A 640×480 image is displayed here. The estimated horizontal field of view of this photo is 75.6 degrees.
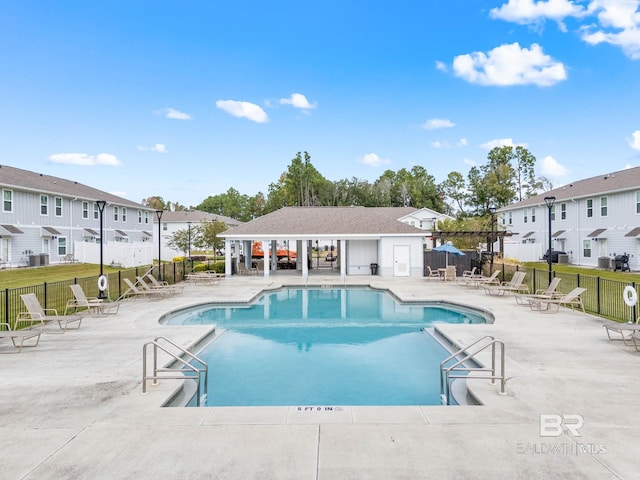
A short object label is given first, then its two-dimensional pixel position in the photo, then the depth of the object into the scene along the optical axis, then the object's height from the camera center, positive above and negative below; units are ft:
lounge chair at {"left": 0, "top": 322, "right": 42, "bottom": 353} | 28.12 -5.95
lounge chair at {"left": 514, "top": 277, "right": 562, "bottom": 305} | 45.58 -5.55
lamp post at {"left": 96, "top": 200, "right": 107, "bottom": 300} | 48.18 -4.14
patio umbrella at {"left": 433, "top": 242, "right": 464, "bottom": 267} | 83.46 -0.76
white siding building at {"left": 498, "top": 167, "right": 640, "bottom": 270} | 88.89 +5.86
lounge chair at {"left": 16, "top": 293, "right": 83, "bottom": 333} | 33.68 -5.47
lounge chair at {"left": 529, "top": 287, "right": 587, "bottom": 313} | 43.14 -6.19
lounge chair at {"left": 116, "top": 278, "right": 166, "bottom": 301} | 55.01 -6.38
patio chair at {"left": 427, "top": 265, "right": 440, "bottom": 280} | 82.43 -6.08
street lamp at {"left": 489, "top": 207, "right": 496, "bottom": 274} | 75.64 -3.86
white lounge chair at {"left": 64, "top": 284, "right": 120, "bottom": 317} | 42.70 -5.88
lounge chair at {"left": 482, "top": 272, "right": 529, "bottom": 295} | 55.52 -5.70
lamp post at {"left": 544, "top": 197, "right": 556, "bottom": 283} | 56.46 +6.20
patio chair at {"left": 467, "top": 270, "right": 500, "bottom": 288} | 63.72 -5.89
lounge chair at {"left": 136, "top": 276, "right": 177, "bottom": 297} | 56.18 -5.86
